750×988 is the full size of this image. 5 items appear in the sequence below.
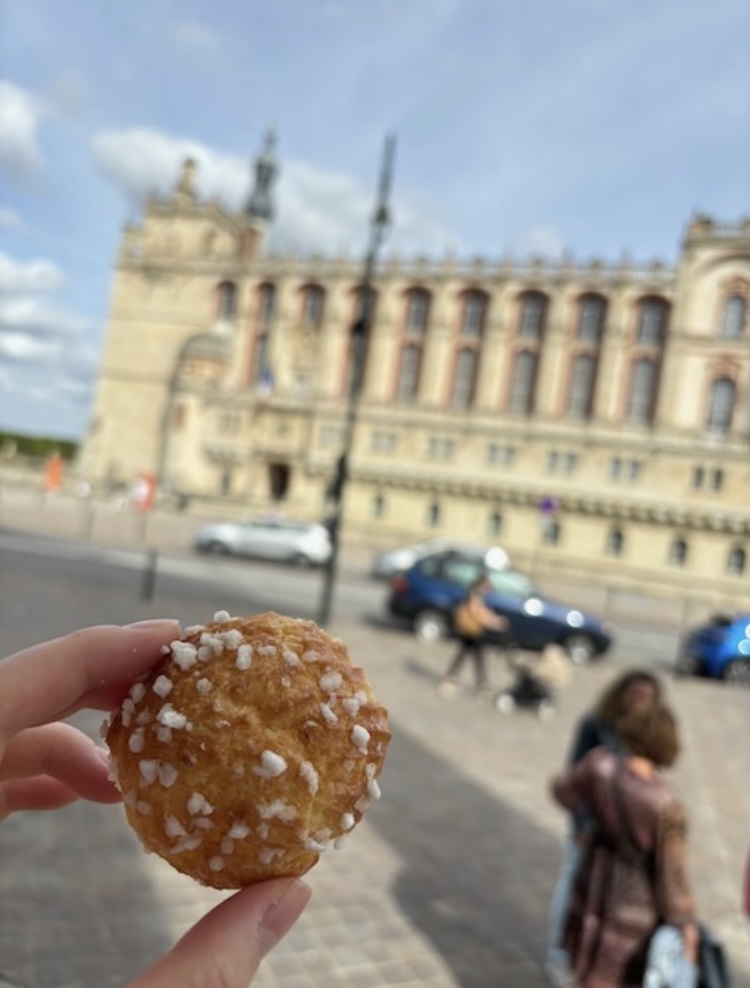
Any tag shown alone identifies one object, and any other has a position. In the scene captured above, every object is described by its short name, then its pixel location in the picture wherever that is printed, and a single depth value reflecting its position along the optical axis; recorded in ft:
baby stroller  31.81
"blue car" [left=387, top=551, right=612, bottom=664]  44.86
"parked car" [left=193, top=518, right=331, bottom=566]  74.38
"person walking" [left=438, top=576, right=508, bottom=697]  32.89
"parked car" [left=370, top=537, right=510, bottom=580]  73.36
